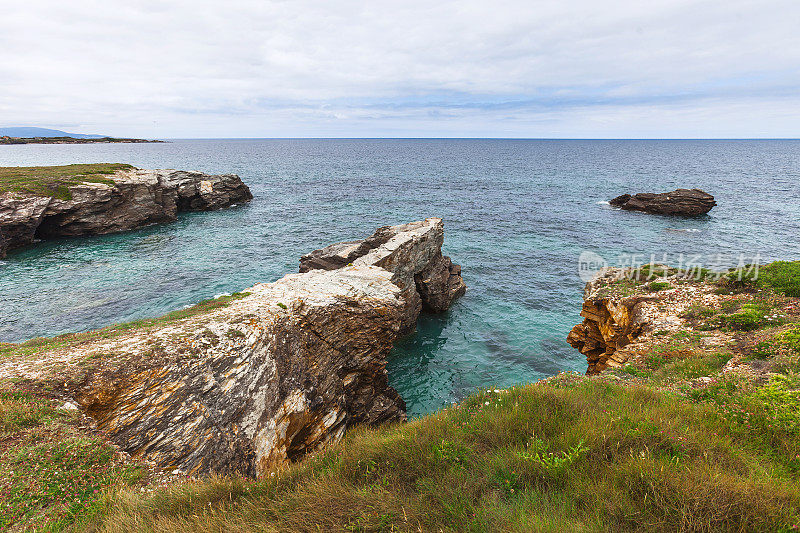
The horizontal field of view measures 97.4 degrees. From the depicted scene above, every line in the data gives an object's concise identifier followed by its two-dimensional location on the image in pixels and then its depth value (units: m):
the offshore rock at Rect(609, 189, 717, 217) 57.25
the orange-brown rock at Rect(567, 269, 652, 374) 16.42
